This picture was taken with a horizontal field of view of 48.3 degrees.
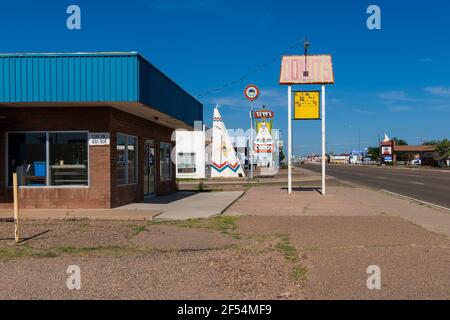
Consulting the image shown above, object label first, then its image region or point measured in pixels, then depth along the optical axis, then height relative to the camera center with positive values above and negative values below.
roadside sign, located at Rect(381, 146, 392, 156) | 132.25 +1.85
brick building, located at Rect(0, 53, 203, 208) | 13.62 +1.11
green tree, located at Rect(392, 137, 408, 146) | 194.38 +6.55
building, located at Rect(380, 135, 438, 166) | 103.25 +1.02
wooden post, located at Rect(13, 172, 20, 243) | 9.52 -1.01
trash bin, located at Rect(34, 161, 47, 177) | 14.99 -0.26
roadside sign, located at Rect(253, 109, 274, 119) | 51.88 +4.62
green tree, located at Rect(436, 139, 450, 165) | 92.12 +1.61
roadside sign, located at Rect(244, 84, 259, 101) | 37.62 +5.09
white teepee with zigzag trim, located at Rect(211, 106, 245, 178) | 39.66 +0.31
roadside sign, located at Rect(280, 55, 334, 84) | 21.92 +3.89
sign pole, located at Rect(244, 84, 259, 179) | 37.62 +5.09
